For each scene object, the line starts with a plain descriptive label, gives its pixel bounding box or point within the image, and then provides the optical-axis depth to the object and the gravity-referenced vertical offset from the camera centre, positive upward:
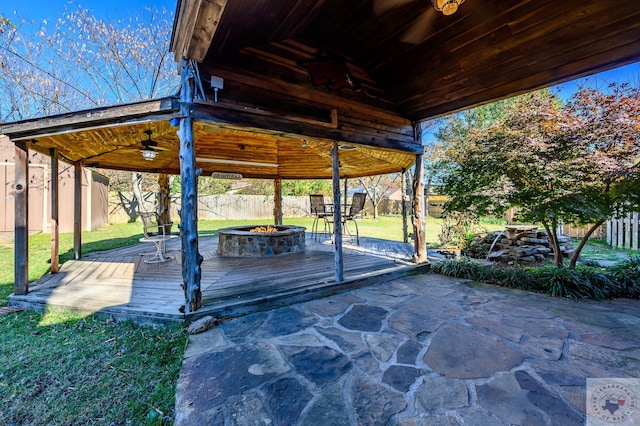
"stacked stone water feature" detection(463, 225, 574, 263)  5.39 -0.78
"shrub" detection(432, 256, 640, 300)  3.38 -0.96
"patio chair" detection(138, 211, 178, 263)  4.74 -0.54
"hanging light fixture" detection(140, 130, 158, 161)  4.07 +0.95
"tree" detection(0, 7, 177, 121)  8.26 +5.15
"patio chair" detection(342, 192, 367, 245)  6.14 +0.10
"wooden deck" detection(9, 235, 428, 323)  2.87 -1.02
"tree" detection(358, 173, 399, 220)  17.60 +1.77
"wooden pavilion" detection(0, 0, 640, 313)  2.51 +1.66
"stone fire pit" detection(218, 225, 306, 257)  5.37 -0.70
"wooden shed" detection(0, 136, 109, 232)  7.49 +0.44
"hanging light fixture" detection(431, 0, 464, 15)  1.99 +1.58
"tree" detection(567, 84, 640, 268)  3.41 +0.80
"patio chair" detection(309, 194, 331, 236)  6.80 +0.14
